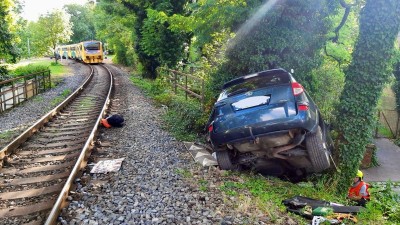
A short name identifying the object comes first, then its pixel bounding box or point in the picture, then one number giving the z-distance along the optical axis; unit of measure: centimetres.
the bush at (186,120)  895
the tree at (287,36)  824
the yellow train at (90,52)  4119
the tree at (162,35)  1928
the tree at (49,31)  4219
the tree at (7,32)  1802
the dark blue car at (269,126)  511
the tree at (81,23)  7681
